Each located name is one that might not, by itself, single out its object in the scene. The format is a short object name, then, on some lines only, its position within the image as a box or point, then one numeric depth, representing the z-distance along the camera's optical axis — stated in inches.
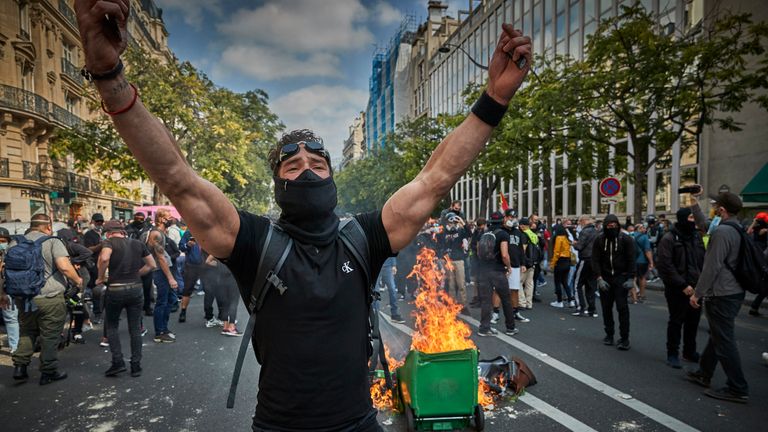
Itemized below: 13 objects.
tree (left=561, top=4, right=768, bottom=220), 462.0
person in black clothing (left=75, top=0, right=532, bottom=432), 60.7
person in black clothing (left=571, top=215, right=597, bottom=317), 345.7
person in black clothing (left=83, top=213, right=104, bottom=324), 352.2
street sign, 497.4
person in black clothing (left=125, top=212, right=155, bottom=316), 355.6
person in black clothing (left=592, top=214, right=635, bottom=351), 258.5
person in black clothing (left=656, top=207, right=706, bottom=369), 225.5
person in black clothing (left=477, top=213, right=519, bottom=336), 289.4
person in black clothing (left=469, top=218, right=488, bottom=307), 403.5
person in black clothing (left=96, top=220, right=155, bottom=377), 219.1
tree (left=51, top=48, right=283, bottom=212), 594.2
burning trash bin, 144.3
